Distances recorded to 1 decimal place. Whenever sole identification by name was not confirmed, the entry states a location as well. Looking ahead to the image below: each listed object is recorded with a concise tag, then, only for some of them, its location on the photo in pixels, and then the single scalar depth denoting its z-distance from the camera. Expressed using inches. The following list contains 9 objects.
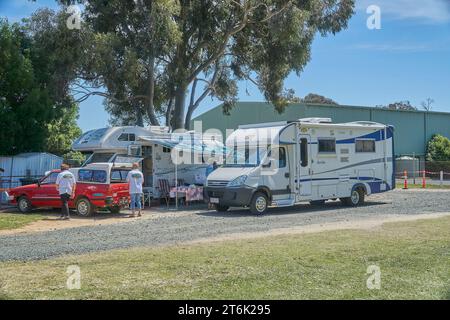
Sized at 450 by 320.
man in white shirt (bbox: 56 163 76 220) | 667.4
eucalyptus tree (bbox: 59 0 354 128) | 951.6
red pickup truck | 701.3
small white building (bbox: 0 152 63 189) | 884.6
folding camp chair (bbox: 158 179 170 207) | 850.1
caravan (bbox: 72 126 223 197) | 821.2
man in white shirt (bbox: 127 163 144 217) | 689.0
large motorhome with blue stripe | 703.1
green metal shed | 1786.4
